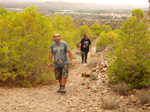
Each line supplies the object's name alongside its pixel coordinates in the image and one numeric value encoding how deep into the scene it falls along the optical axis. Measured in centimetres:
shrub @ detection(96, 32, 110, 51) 1788
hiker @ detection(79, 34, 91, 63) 974
